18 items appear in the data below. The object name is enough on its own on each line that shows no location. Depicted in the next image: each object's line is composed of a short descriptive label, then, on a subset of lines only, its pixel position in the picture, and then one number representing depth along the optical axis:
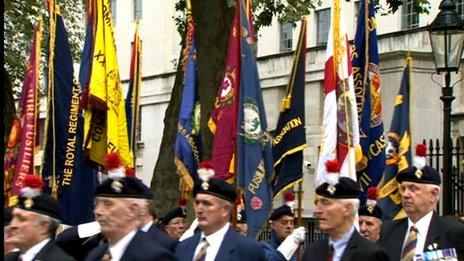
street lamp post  12.98
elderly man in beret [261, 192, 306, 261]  11.55
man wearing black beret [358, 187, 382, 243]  10.71
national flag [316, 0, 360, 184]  11.67
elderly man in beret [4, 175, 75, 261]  7.10
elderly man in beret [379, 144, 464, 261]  8.55
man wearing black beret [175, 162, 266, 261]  7.82
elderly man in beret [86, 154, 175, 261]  6.73
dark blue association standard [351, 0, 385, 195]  12.84
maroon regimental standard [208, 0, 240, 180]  11.55
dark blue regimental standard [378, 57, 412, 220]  12.85
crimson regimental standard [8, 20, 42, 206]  12.02
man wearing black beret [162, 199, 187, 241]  12.41
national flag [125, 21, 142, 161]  13.86
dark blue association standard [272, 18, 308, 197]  12.21
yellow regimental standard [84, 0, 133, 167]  12.62
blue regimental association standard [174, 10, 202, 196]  12.89
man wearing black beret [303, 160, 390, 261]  7.26
